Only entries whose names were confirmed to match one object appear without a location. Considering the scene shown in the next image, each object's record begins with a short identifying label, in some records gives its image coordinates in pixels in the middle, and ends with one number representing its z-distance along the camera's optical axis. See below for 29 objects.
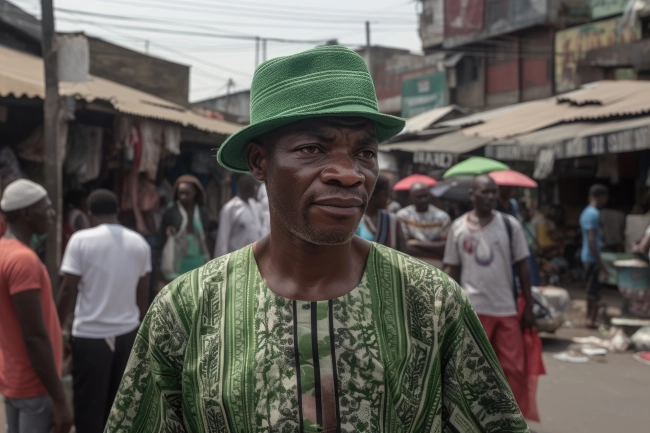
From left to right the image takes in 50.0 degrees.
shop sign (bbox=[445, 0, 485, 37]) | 26.64
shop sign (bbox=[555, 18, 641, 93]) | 18.47
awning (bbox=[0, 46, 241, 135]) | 7.01
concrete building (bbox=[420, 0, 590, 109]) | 23.72
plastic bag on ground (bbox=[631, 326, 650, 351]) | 7.72
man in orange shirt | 3.17
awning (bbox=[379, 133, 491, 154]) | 12.45
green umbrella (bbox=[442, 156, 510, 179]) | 8.05
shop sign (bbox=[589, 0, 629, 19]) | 18.56
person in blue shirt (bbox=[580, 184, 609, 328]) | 8.80
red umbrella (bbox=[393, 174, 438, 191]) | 9.76
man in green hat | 1.48
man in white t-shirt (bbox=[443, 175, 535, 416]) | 4.93
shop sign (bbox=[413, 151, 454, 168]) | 12.65
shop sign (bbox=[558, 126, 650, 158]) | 9.08
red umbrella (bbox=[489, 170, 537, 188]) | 7.16
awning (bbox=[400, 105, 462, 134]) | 18.28
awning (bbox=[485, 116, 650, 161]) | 9.22
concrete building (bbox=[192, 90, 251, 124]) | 42.03
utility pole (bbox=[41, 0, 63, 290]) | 5.34
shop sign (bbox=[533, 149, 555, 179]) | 10.57
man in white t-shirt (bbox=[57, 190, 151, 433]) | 4.08
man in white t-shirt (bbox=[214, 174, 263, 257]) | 6.50
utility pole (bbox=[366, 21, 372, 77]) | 32.44
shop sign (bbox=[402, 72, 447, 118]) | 26.66
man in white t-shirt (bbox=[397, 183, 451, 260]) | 6.34
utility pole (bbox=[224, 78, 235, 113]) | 43.15
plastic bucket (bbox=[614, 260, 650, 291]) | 8.54
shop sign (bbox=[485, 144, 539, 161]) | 10.97
